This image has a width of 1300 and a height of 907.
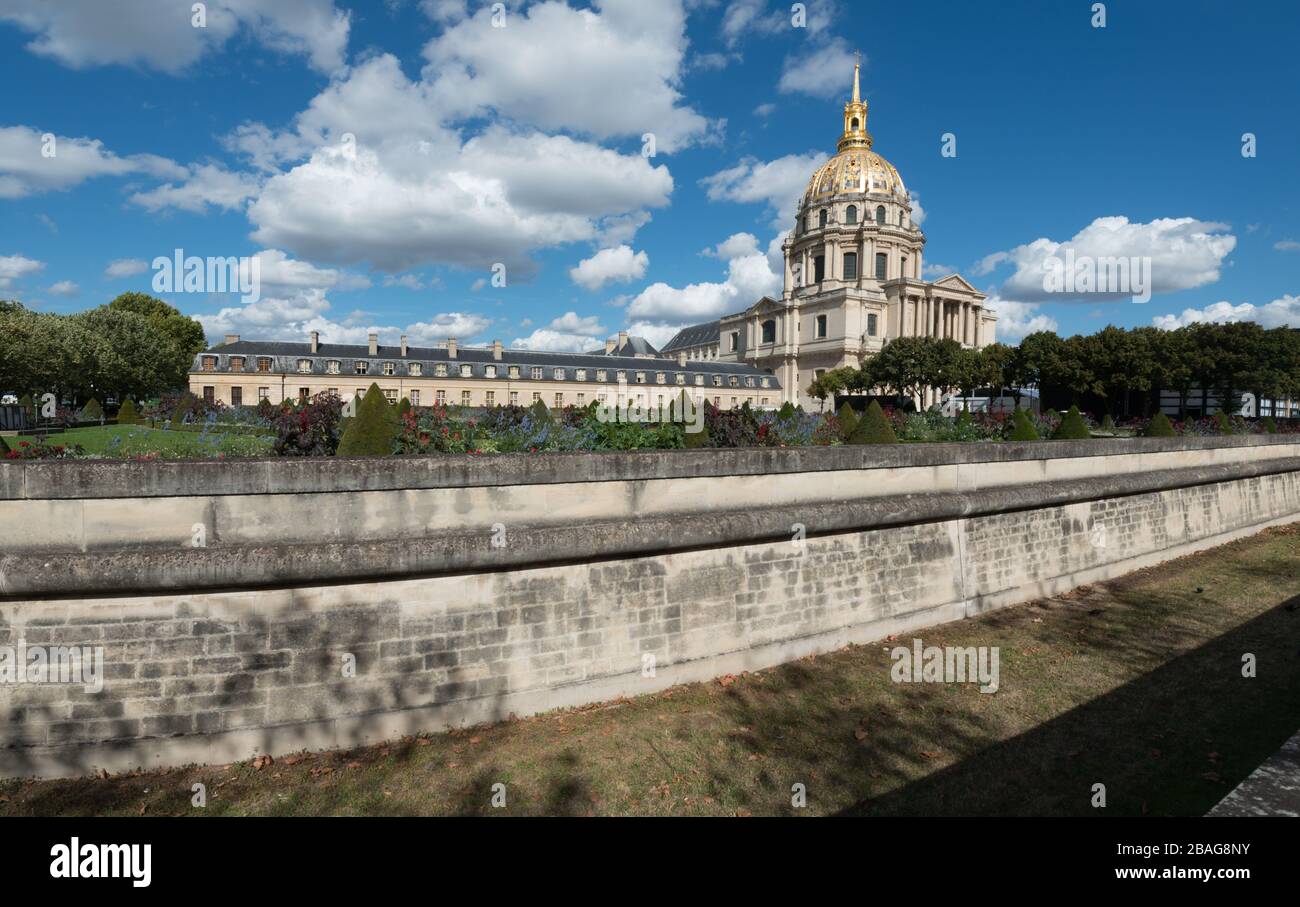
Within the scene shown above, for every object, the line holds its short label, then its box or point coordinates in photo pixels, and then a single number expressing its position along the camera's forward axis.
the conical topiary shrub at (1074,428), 15.41
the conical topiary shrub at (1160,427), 17.70
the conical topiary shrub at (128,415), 23.22
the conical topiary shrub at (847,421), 13.70
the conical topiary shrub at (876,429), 12.61
